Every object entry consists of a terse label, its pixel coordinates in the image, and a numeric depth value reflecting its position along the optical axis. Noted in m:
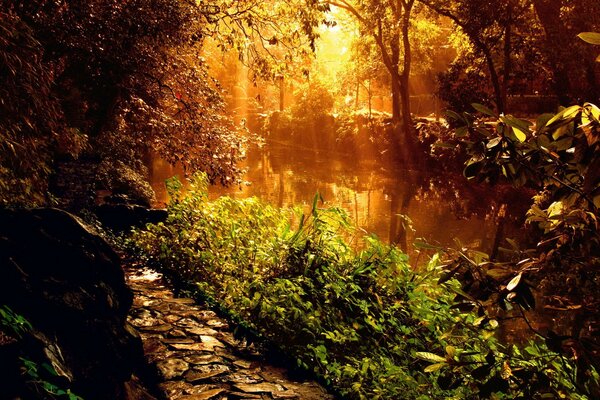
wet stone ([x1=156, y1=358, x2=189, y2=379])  4.63
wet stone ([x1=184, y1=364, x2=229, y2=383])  4.62
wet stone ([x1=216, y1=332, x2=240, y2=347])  5.51
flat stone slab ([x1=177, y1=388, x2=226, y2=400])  4.23
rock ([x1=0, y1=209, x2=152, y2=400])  2.88
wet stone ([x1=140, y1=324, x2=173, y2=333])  5.65
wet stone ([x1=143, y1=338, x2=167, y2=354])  5.11
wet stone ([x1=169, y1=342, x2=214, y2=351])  5.25
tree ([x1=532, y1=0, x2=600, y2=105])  14.91
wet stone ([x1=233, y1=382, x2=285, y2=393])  4.50
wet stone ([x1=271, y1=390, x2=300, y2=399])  4.43
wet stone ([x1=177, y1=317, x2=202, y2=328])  5.88
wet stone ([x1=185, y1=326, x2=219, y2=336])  5.69
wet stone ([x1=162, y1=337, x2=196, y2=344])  5.40
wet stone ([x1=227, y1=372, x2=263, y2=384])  4.66
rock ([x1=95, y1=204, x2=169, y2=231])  11.08
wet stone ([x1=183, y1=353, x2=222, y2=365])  4.96
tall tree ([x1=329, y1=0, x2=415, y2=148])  23.20
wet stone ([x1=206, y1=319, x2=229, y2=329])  5.94
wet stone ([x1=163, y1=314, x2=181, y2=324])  5.98
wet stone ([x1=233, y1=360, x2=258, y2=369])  5.01
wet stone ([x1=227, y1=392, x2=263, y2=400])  4.33
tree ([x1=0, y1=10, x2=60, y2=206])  4.69
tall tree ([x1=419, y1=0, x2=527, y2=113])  17.64
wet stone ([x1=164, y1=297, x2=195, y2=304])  6.73
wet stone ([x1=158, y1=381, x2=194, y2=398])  4.29
